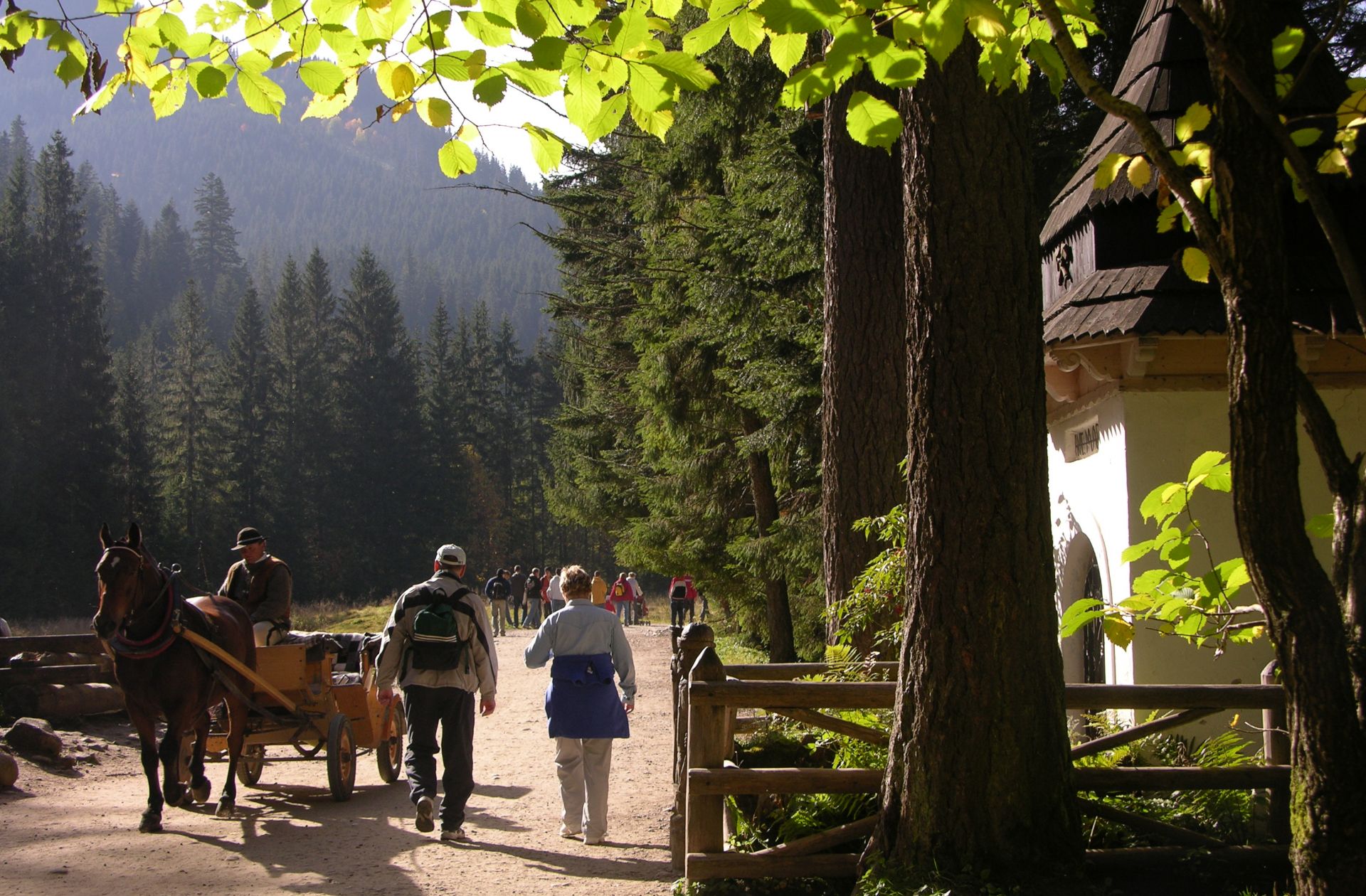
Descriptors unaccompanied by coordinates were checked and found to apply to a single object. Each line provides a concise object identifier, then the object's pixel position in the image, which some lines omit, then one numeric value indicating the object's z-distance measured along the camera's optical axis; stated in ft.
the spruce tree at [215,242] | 522.47
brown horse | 28.17
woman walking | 27.32
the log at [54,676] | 42.55
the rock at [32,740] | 38.50
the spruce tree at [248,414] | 248.93
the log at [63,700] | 42.63
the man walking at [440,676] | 27.02
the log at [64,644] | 44.42
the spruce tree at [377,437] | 253.85
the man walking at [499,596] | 112.98
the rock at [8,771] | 33.86
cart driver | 35.42
